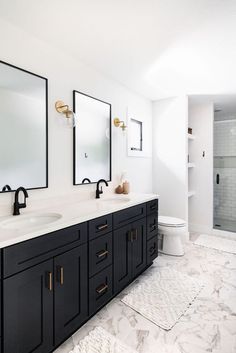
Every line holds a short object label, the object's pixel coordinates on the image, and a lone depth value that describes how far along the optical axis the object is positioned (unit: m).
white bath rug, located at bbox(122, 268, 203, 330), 1.73
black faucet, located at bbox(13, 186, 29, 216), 1.56
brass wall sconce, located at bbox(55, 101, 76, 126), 1.94
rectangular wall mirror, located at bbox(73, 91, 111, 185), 2.16
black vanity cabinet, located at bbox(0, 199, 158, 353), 1.10
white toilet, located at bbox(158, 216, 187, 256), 2.77
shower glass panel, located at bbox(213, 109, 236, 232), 4.18
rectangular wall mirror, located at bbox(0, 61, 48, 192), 1.53
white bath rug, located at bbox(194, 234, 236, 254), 3.10
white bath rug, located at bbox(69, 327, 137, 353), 1.39
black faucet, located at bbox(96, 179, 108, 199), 2.35
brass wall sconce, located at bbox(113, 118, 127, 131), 2.69
